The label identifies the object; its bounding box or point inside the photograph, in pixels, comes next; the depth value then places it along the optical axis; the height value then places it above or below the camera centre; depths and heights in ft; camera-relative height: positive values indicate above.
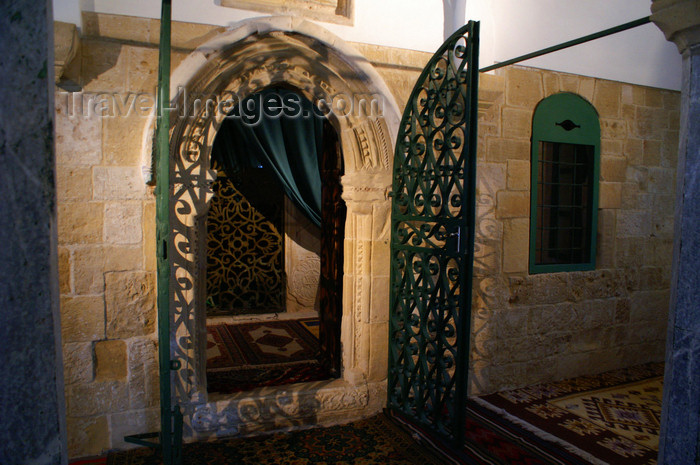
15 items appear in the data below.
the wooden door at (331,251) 11.53 -1.01
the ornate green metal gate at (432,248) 7.97 -0.68
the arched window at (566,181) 11.91 +0.89
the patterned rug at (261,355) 11.63 -4.20
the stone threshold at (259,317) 17.74 -4.12
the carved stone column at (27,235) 3.37 -0.20
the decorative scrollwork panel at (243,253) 18.52 -1.73
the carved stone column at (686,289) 4.67 -0.74
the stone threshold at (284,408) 9.11 -3.99
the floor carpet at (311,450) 8.42 -4.42
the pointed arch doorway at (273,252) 11.97 -1.54
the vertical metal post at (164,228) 6.52 -0.27
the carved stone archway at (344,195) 8.67 +0.28
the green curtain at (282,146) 15.28 +2.10
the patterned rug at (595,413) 9.23 -4.44
